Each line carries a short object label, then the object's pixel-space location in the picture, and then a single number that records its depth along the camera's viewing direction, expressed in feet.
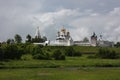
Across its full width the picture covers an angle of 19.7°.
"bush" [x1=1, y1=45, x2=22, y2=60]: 351.46
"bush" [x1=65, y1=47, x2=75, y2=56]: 451.12
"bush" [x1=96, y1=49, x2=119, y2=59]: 419.54
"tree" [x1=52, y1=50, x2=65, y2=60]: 353.94
